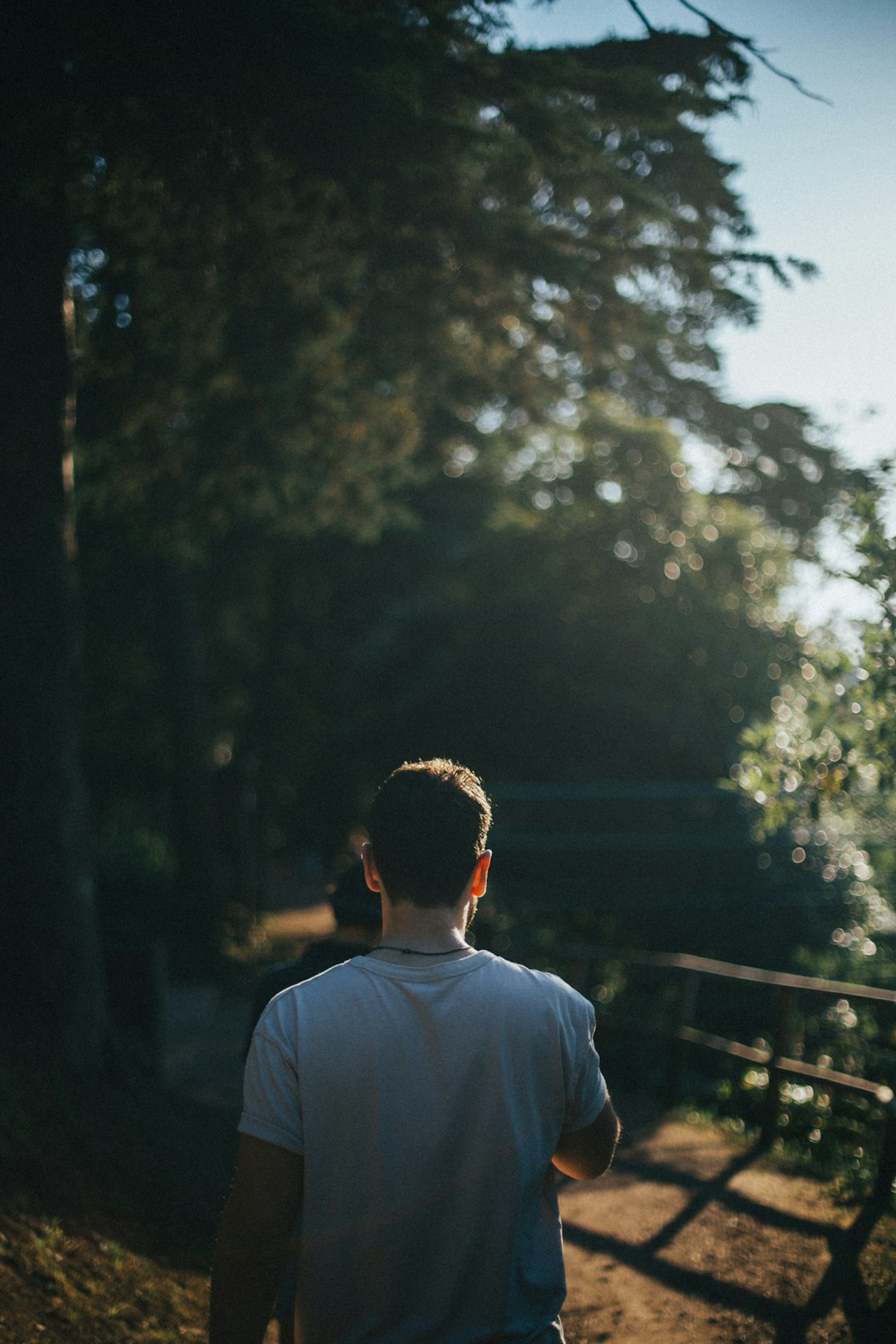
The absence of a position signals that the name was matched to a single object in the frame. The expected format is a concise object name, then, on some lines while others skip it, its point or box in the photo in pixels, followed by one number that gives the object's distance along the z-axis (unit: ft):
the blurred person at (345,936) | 10.44
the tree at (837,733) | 15.71
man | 6.10
